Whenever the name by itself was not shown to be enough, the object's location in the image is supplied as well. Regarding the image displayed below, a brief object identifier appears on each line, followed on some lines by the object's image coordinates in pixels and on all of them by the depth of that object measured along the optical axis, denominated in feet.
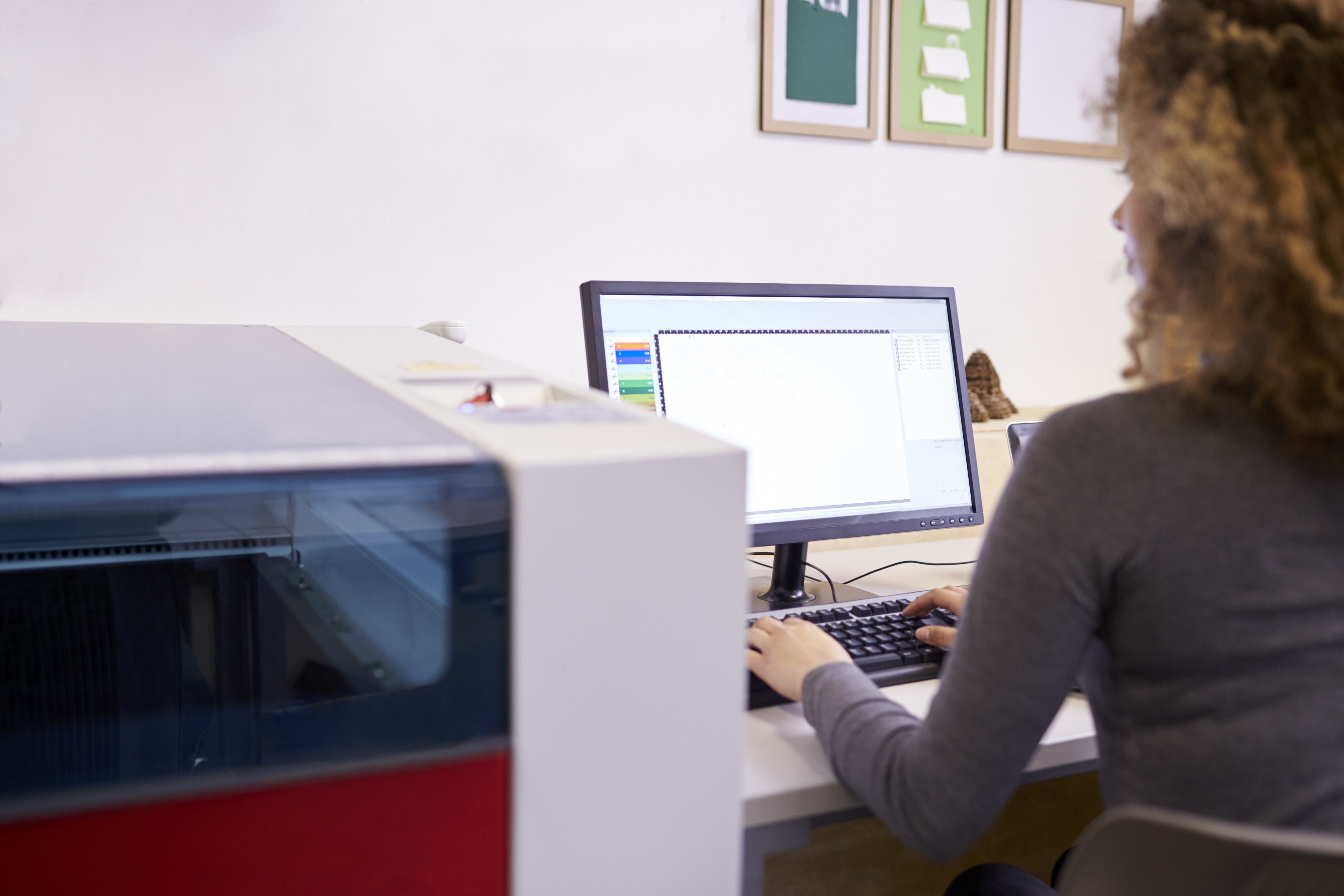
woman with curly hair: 1.95
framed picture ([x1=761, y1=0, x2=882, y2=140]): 6.93
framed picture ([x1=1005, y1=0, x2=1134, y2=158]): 7.82
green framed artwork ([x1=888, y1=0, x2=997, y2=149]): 7.39
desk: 2.45
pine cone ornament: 6.47
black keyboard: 3.08
